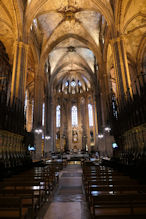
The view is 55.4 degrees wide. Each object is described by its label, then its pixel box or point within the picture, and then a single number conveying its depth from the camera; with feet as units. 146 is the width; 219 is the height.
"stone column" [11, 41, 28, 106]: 34.18
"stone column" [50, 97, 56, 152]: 86.90
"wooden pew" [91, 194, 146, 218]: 6.61
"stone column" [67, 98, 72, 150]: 99.14
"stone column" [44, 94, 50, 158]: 68.44
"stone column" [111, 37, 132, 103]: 32.78
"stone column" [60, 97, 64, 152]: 98.07
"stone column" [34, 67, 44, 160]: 51.18
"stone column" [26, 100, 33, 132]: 90.36
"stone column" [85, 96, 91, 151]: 97.34
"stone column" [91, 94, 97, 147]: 93.05
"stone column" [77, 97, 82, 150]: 99.18
